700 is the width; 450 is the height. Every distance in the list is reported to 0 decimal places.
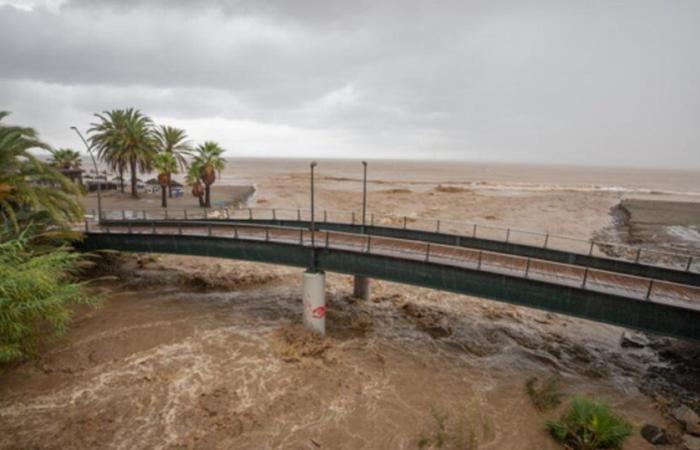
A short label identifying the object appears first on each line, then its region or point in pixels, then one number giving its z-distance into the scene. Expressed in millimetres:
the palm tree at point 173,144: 50500
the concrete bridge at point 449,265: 13914
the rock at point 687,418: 12344
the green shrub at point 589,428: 11656
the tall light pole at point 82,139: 25700
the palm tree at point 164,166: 47531
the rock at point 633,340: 19375
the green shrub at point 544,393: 13945
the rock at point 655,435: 12023
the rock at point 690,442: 11670
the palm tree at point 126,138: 50031
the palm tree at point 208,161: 47188
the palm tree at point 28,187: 17156
